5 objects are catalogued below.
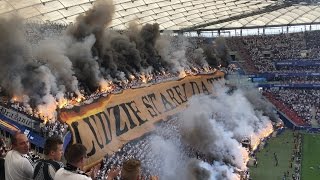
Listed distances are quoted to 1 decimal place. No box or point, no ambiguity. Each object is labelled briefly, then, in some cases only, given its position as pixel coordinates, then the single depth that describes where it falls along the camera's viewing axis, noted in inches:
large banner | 749.9
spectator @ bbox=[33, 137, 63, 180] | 211.2
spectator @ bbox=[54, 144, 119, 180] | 193.8
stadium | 784.3
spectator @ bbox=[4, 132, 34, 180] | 216.4
